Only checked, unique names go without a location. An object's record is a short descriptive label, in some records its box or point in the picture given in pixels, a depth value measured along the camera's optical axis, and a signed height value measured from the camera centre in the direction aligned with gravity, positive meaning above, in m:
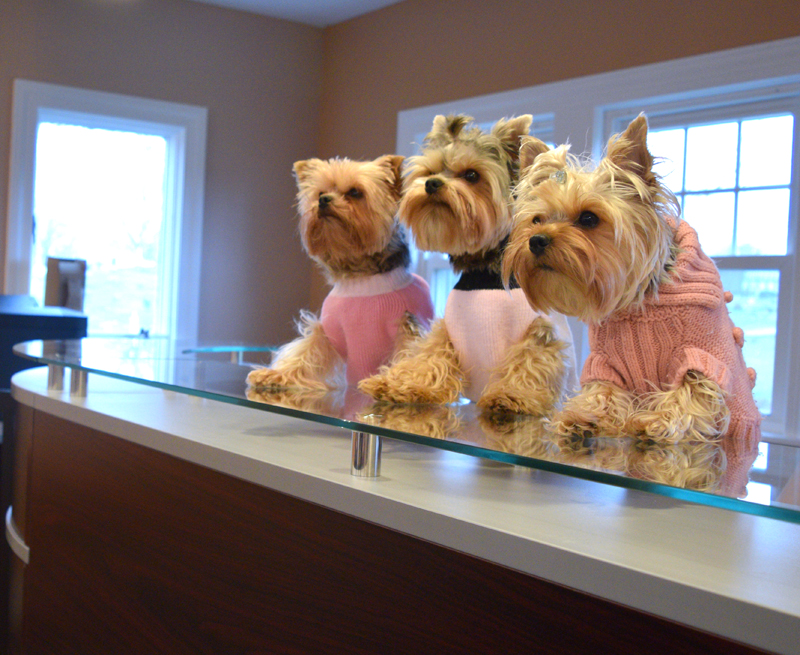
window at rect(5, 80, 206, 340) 4.14 +0.55
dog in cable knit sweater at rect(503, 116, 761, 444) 0.83 +0.03
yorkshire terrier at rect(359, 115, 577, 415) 1.07 +0.03
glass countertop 0.60 -0.13
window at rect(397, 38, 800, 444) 3.01 +0.74
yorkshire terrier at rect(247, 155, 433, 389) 1.29 +0.06
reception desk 0.62 -0.25
